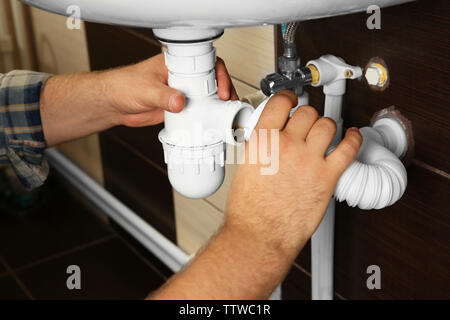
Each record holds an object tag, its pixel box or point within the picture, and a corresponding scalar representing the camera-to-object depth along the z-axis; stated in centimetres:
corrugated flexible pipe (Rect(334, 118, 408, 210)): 69
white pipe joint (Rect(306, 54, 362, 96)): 80
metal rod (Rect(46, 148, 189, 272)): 139
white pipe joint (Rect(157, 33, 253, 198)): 69
